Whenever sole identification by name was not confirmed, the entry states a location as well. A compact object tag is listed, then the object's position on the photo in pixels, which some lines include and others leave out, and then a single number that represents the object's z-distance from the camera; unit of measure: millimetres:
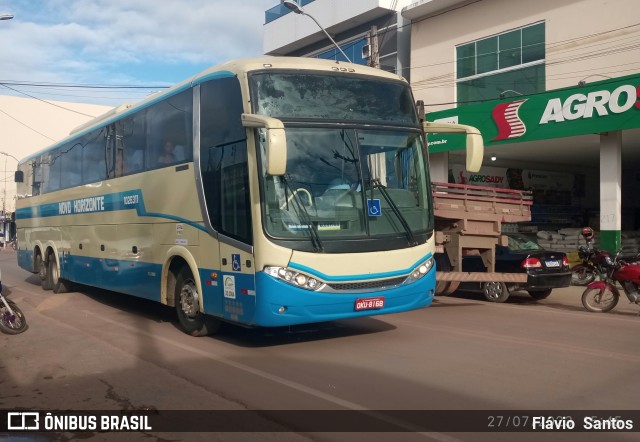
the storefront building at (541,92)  16875
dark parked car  11969
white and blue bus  7039
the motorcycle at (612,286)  10484
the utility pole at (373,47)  20406
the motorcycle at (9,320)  8984
